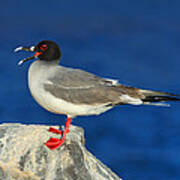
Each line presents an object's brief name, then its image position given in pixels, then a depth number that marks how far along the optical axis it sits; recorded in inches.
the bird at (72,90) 564.7
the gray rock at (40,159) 587.8
